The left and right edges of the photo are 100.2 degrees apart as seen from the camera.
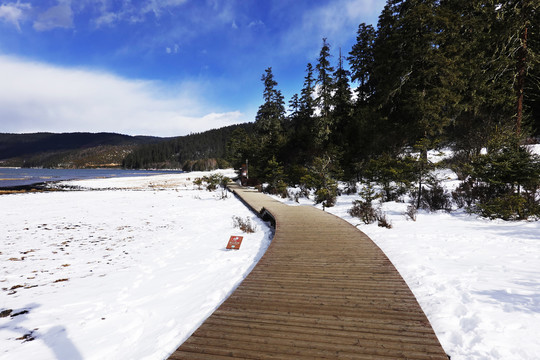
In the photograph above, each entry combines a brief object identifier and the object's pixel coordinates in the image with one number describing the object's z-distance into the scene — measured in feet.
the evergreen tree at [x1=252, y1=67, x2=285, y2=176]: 114.54
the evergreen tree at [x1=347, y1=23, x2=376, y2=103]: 85.71
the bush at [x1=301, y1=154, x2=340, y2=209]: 45.83
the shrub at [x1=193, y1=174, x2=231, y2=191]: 87.71
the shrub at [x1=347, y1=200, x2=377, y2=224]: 31.27
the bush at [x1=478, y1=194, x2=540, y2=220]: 25.84
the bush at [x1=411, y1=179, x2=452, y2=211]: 35.17
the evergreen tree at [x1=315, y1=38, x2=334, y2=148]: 83.87
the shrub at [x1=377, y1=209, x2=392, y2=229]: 28.25
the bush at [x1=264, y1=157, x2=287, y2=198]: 64.18
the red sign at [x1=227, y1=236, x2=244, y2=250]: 23.71
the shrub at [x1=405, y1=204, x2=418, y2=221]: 30.41
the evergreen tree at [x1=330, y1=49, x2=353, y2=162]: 78.87
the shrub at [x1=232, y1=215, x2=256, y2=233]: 30.89
